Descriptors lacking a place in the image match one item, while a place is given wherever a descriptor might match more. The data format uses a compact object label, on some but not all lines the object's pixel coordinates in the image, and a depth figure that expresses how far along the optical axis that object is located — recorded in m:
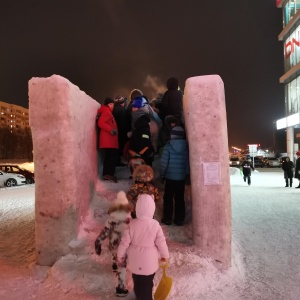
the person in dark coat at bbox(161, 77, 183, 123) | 6.14
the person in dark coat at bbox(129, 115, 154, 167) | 5.20
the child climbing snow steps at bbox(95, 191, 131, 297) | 3.52
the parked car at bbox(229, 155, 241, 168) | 31.33
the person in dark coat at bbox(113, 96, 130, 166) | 6.18
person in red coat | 5.40
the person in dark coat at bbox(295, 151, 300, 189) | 11.20
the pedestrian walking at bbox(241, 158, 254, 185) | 13.19
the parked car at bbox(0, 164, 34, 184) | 17.90
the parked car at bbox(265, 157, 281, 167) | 32.96
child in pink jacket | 3.06
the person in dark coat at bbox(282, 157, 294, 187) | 11.92
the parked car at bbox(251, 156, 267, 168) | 33.13
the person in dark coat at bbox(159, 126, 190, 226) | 4.73
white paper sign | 4.17
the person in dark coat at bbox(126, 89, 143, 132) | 6.28
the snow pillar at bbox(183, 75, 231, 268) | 4.17
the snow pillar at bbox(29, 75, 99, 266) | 4.12
